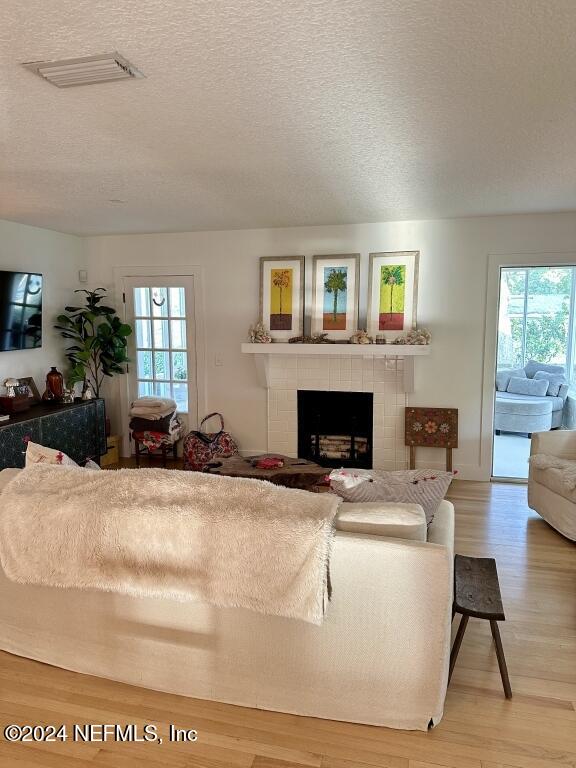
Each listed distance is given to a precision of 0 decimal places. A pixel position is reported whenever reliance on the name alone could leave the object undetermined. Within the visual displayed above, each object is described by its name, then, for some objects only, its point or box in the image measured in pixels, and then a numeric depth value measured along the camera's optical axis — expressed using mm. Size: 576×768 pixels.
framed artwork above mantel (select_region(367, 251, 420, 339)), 4855
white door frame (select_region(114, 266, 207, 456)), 5410
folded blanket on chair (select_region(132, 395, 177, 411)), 5383
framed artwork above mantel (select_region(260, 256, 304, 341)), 5109
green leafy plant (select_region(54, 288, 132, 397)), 5262
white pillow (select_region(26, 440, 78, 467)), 2488
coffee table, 4203
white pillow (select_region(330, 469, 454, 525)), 2250
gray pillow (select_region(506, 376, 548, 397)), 6590
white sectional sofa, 1839
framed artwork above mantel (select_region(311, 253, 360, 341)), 4969
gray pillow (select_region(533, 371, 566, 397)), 6621
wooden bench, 2041
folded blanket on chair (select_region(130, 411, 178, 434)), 5258
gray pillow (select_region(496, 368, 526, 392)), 6938
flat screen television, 4488
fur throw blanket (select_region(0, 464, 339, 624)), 1861
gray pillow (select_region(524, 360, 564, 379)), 6832
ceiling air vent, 1755
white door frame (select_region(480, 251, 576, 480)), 4562
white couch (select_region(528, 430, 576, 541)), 3572
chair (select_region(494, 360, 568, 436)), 6367
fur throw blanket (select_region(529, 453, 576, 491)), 3564
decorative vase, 4973
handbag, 5000
